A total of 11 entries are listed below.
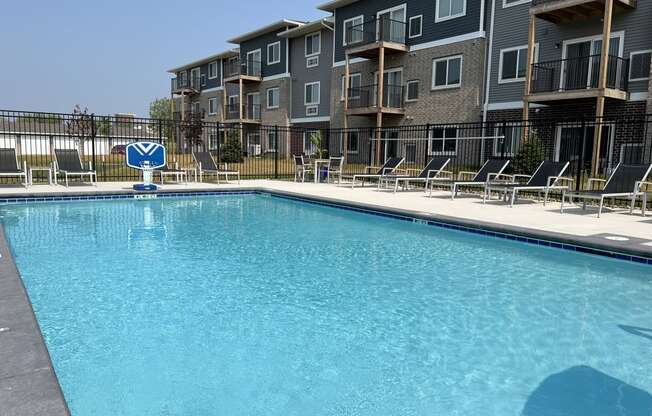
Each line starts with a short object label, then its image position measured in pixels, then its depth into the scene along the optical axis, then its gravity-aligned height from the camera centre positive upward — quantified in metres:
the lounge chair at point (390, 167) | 13.40 -0.23
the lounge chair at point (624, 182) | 8.00 -0.32
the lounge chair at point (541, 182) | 9.09 -0.40
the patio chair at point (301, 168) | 15.13 -0.36
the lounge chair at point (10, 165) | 10.53 -0.33
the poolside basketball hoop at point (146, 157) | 11.77 -0.09
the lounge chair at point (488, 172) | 10.40 -0.24
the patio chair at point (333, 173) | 14.67 -0.48
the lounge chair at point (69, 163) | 11.53 -0.28
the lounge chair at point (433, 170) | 11.67 -0.26
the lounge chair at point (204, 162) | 13.67 -0.21
